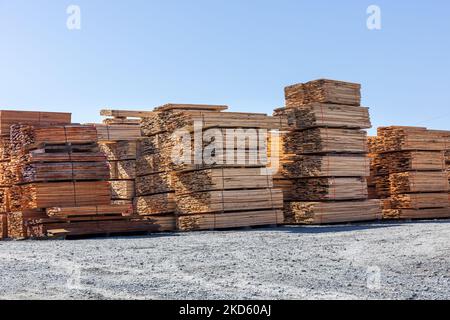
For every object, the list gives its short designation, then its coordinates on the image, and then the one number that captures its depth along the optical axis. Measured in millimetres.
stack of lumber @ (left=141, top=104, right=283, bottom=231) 15375
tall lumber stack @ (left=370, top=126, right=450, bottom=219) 19438
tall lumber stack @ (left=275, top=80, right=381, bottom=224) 16766
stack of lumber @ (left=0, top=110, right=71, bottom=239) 16844
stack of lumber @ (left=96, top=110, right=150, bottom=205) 19109
